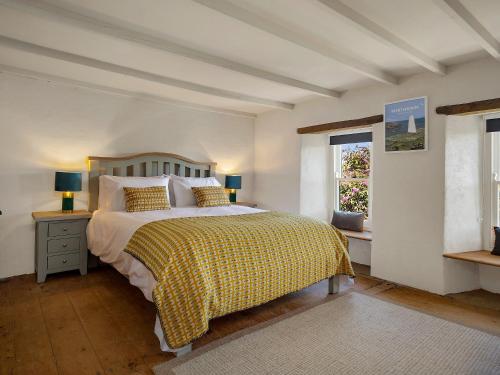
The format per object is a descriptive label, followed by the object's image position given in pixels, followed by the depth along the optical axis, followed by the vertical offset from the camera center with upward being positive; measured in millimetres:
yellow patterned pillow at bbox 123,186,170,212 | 3375 -77
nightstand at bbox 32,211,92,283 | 3223 -554
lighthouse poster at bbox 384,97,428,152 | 3254 +783
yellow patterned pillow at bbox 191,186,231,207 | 3884 -38
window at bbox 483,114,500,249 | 3268 +205
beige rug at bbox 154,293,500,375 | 1859 -1023
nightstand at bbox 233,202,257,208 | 4789 -158
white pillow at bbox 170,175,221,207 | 4004 +47
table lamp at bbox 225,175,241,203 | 4859 +182
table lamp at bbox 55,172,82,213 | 3387 +65
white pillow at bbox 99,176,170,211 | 3500 +40
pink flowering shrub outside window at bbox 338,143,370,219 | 4473 +266
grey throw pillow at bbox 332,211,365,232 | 4328 -352
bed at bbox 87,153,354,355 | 1976 -503
